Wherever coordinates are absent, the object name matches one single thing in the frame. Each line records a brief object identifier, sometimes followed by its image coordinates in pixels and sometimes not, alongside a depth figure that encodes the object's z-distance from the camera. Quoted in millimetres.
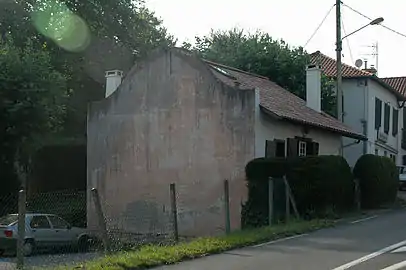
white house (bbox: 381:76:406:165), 44906
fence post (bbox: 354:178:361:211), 24619
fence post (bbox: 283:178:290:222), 19344
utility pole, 28250
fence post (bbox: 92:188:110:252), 12843
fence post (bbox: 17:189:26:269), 10581
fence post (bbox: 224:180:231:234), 16117
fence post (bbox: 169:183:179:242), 14828
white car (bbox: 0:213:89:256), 20031
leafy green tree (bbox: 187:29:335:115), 34969
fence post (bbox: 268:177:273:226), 18250
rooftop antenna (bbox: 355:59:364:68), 45344
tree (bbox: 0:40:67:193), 25016
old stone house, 22688
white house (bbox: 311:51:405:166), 35656
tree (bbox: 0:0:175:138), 33750
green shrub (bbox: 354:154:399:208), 25781
